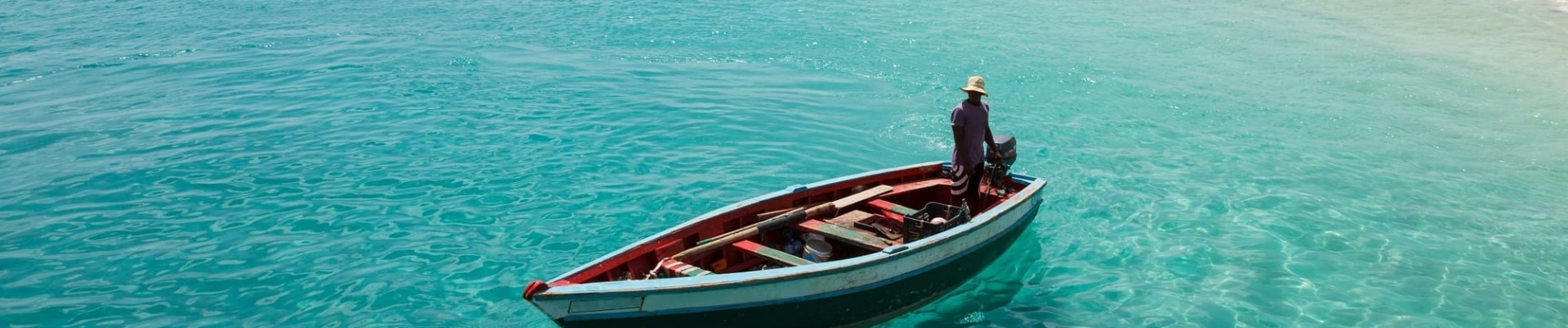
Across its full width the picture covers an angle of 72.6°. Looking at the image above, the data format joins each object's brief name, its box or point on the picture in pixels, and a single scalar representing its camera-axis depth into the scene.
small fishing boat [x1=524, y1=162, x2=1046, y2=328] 8.98
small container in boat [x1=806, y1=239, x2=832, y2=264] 10.70
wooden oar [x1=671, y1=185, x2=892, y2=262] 10.41
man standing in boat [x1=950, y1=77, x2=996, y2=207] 11.69
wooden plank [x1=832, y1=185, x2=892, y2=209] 11.87
